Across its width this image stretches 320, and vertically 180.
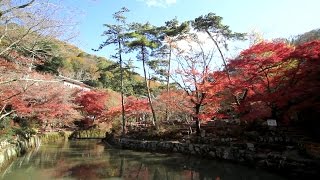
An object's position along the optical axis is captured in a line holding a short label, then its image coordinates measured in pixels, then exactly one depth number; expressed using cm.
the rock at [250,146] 832
